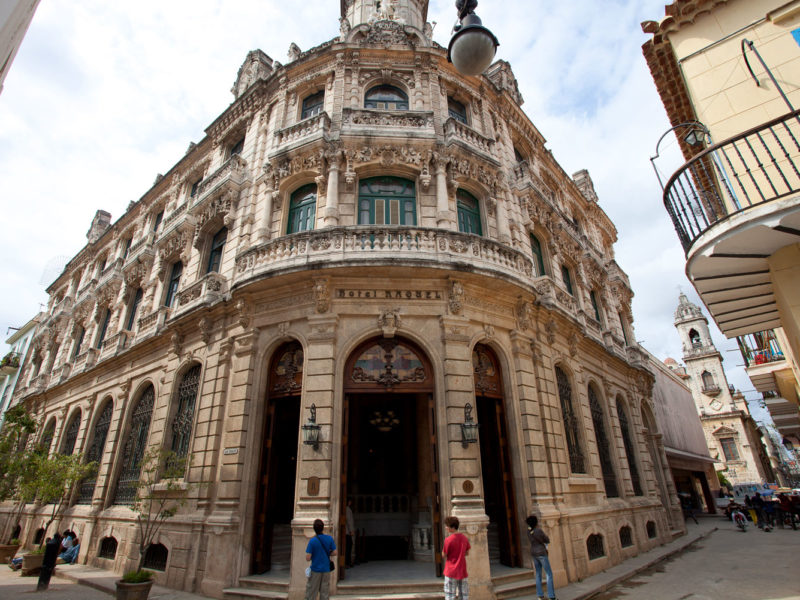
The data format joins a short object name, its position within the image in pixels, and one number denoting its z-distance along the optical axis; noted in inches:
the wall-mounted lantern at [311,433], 358.3
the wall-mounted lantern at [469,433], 366.9
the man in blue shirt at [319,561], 267.4
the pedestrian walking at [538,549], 330.0
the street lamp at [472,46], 210.5
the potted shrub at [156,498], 325.1
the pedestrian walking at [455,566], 253.9
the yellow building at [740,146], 240.2
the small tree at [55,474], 503.2
